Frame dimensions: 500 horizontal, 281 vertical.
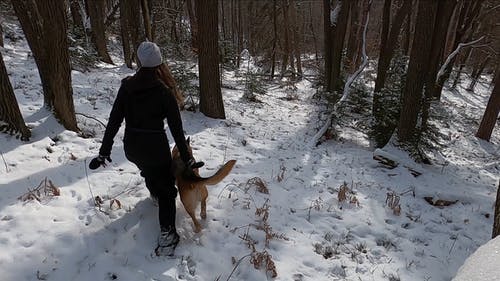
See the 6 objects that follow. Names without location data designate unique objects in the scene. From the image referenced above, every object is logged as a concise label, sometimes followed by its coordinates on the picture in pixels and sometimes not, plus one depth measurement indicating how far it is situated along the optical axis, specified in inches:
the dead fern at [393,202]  223.5
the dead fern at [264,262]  150.5
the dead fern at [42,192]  159.0
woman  135.9
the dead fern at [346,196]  225.6
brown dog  148.6
